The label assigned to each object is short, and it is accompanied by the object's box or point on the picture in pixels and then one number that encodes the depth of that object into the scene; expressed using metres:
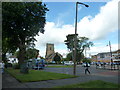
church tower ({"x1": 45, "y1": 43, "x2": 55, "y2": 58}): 57.77
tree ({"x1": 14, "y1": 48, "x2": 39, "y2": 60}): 22.90
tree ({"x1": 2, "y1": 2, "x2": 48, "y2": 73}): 10.98
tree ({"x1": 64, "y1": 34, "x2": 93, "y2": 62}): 51.13
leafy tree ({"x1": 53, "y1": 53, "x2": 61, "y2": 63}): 48.63
